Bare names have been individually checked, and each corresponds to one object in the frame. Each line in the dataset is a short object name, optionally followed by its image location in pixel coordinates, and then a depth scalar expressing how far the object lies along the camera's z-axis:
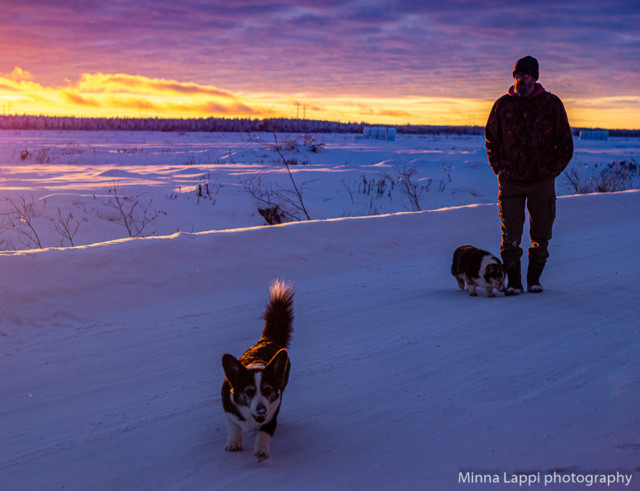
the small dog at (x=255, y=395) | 2.80
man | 5.93
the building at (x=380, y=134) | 57.50
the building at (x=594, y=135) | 78.25
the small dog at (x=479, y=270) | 6.19
